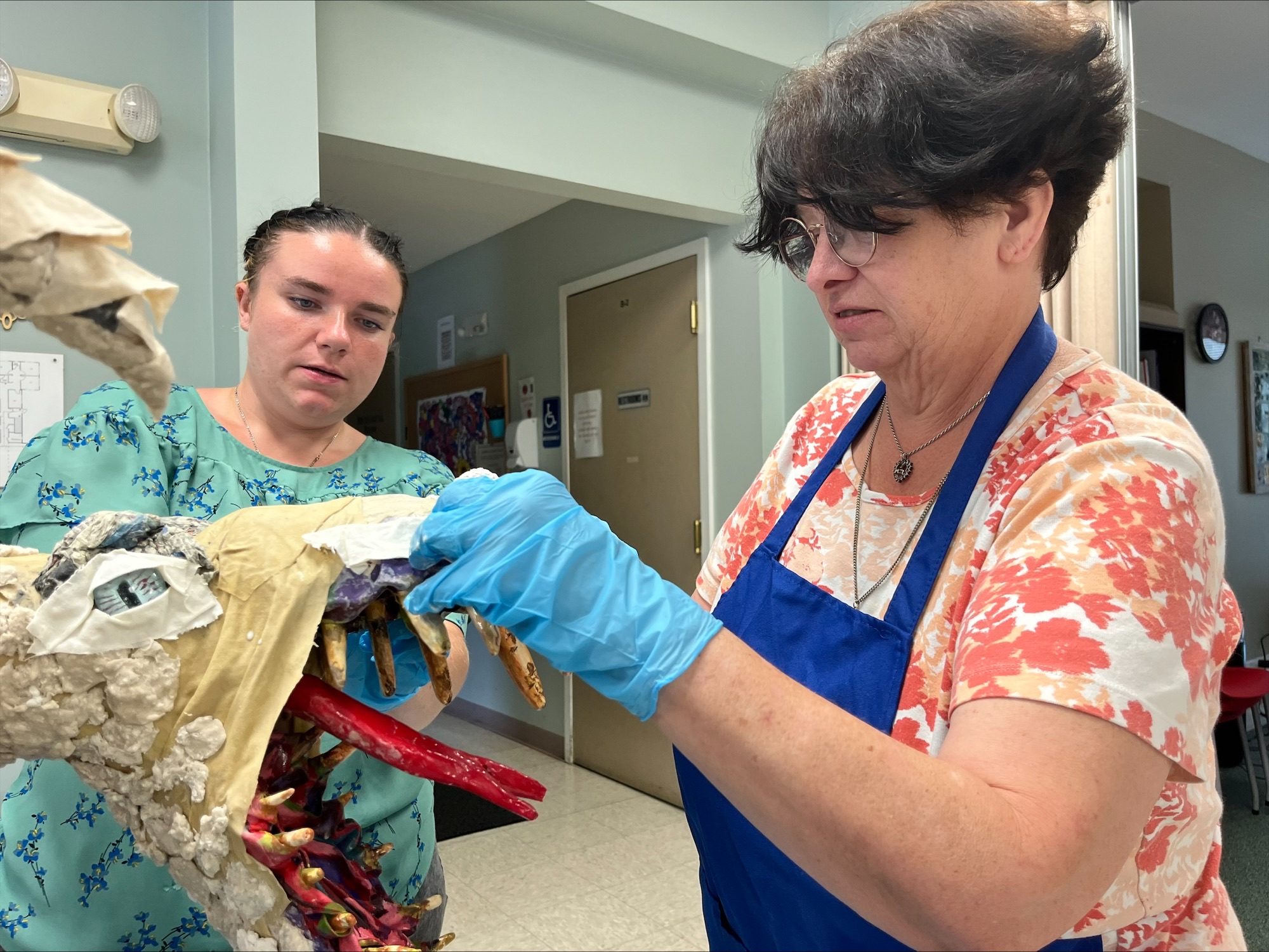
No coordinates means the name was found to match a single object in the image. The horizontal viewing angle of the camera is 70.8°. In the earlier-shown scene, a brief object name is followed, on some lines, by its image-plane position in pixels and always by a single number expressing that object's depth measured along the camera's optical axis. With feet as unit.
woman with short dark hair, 2.01
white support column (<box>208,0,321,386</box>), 6.58
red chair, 7.33
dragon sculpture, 2.05
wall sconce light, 5.97
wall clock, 7.65
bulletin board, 15.92
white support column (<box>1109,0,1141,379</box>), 8.05
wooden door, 12.07
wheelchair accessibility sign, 14.70
